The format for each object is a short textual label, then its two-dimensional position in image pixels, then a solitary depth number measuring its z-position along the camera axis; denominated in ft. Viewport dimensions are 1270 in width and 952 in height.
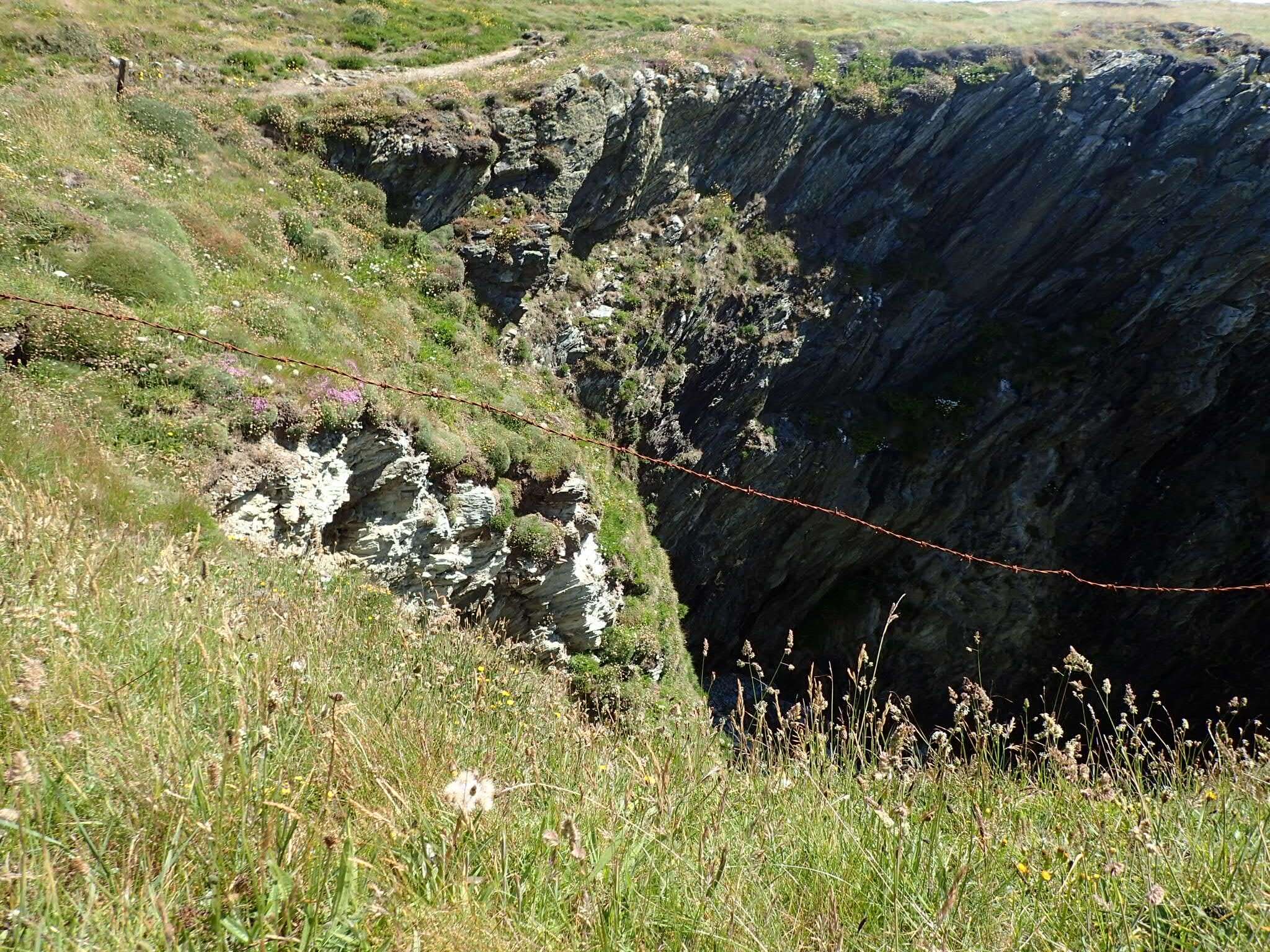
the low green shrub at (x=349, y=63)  70.69
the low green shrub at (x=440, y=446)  44.21
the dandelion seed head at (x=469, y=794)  6.62
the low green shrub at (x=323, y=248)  50.96
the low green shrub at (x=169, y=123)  50.60
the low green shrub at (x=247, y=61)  64.08
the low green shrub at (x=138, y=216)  40.19
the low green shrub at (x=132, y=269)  35.83
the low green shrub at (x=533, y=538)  50.70
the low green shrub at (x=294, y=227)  50.80
